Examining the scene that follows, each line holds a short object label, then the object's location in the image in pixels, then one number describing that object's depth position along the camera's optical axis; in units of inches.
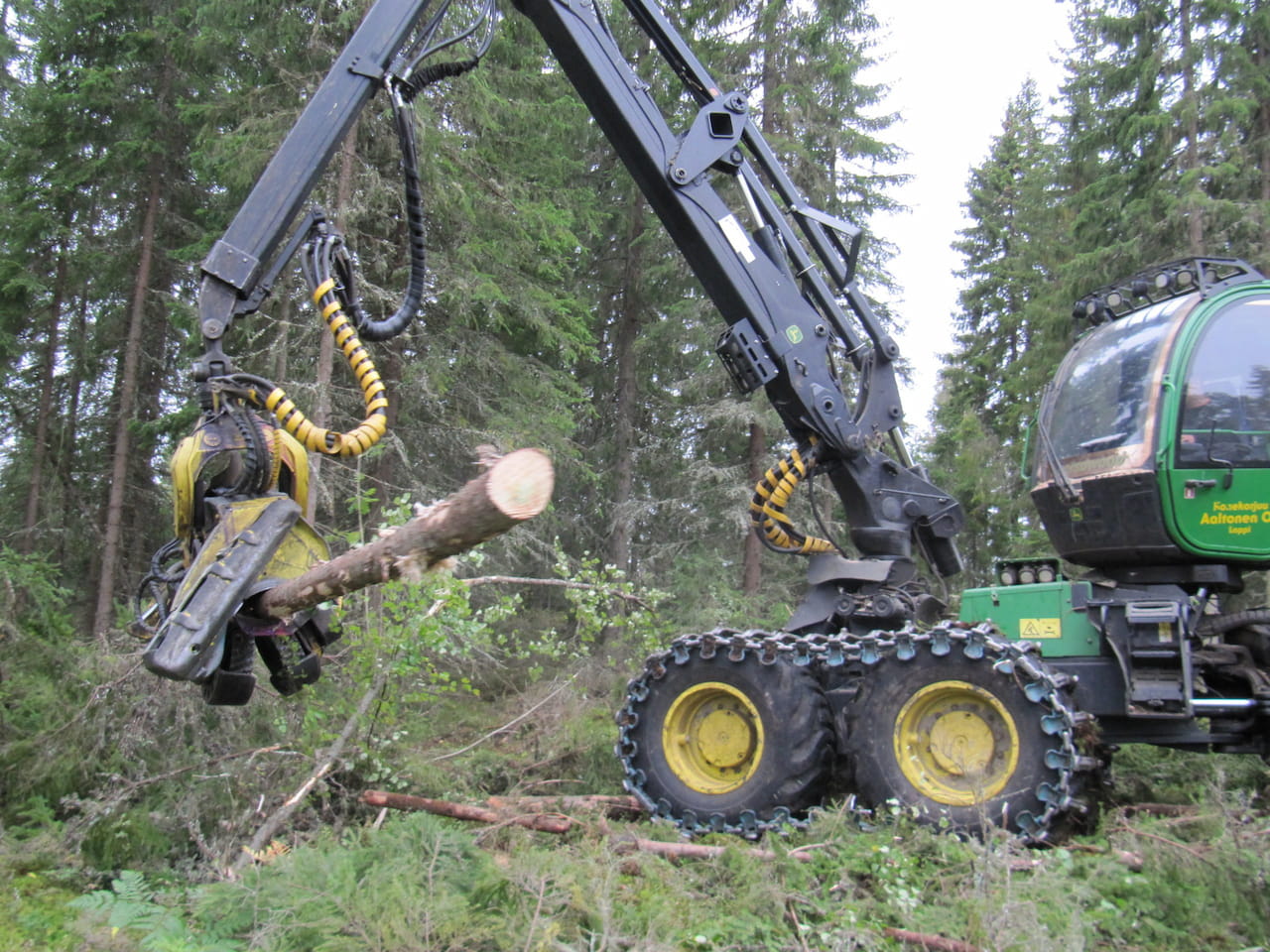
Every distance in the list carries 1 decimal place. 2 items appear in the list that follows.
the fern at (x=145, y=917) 129.1
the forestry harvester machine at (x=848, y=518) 148.3
